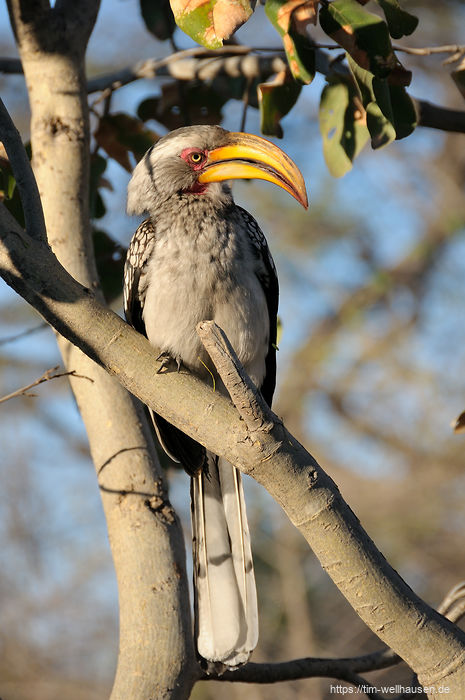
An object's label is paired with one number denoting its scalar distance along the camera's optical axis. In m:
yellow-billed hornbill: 5.41
